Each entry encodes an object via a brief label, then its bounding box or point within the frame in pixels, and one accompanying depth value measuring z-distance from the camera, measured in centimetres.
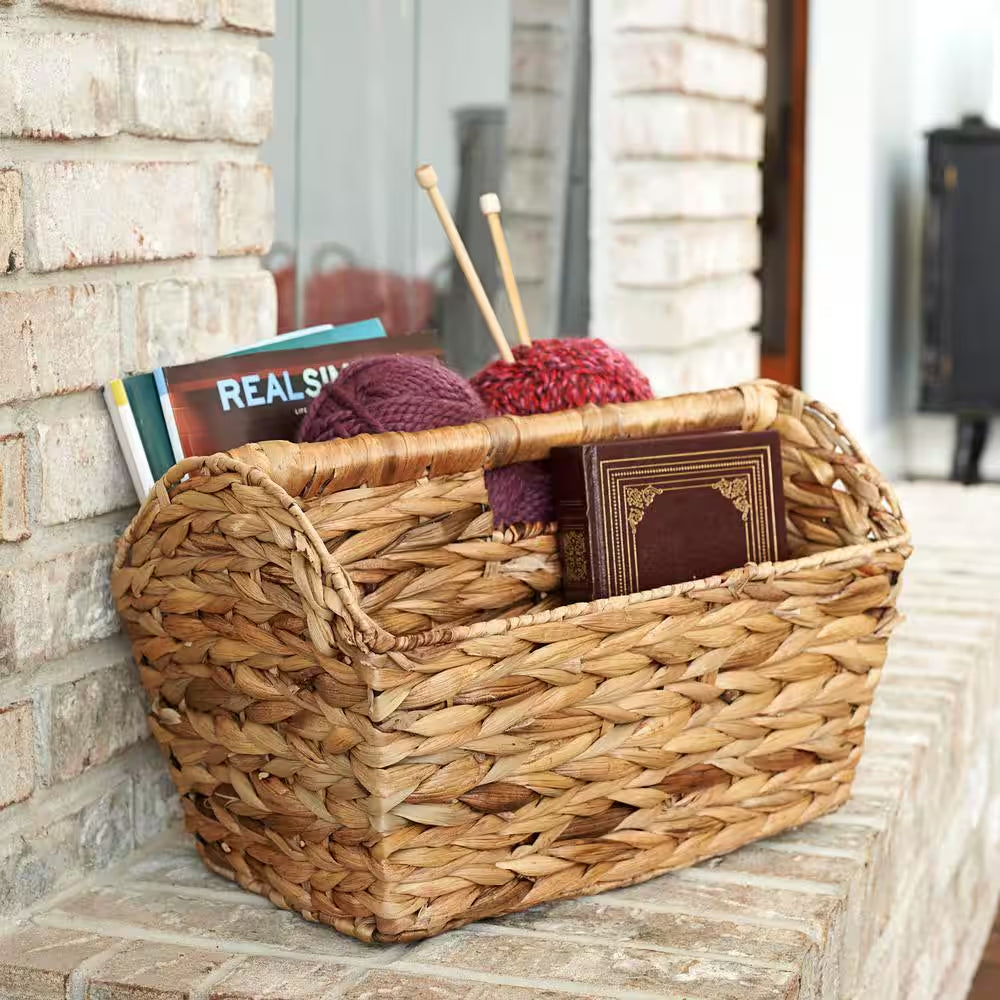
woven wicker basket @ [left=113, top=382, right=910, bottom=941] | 190
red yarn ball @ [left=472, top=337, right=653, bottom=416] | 211
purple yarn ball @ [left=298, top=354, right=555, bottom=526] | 202
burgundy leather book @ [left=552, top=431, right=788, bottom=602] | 200
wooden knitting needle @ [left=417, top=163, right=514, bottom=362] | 212
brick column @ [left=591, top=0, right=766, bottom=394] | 290
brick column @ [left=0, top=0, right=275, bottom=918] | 200
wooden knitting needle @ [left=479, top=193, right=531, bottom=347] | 217
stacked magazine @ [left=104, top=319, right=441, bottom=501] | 207
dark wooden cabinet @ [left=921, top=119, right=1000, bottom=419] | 528
